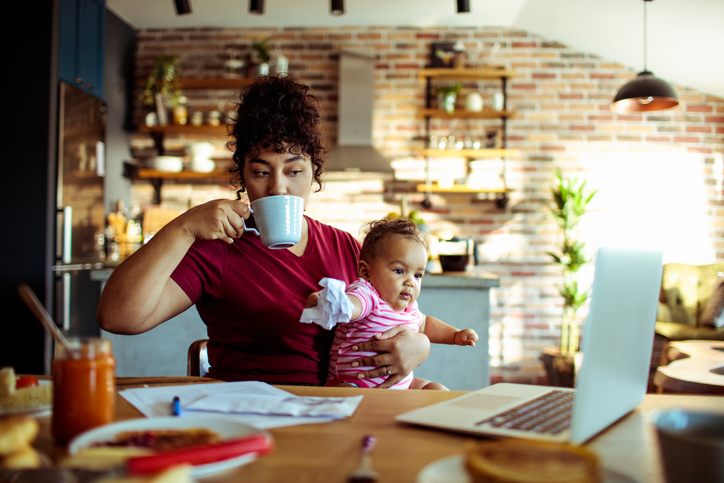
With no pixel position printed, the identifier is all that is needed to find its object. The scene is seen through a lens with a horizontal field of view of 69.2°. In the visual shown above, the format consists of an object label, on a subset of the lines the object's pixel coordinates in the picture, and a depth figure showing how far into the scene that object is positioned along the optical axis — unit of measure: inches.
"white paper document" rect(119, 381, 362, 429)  30.1
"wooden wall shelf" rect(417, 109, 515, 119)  172.2
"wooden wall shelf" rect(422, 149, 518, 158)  171.0
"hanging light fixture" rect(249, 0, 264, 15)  117.8
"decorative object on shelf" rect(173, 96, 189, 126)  180.1
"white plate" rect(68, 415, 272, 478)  22.4
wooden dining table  22.9
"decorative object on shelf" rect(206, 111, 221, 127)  179.0
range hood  177.2
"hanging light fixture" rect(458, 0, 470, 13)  122.2
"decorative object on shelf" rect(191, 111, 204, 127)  178.1
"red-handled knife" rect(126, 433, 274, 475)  18.9
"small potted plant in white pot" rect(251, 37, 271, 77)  176.6
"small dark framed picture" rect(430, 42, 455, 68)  177.3
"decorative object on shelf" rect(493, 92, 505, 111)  173.8
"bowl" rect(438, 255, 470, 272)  117.9
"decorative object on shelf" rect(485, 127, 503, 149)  175.6
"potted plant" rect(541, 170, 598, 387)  155.5
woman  46.1
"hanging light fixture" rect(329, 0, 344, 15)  116.2
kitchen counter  107.2
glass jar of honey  25.9
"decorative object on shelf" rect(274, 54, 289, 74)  175.6
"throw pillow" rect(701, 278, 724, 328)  138.4
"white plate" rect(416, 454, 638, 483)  20.2
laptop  23.5
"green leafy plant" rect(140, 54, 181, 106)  178.1
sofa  140.6
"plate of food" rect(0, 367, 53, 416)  31.0
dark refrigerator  130.0
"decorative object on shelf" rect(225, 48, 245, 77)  178.4
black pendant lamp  121.6
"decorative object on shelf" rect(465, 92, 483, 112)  173.8
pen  30.0
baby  49.8
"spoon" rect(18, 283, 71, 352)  25.5
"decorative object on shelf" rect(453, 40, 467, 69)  173.0
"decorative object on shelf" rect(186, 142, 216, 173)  177.5
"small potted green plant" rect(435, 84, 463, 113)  173.2
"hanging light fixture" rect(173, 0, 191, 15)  118.2
